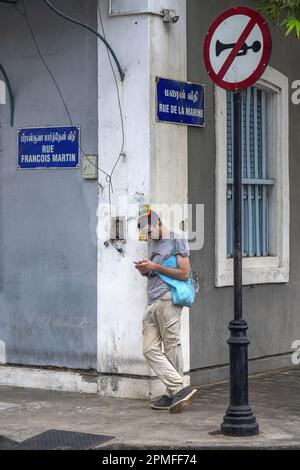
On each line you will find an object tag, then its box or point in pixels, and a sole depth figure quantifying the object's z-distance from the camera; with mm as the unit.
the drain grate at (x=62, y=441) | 8666
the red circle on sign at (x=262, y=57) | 8867
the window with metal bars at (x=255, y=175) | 12406
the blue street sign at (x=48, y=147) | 11227
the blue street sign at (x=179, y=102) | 10672
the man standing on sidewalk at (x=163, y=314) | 9930
